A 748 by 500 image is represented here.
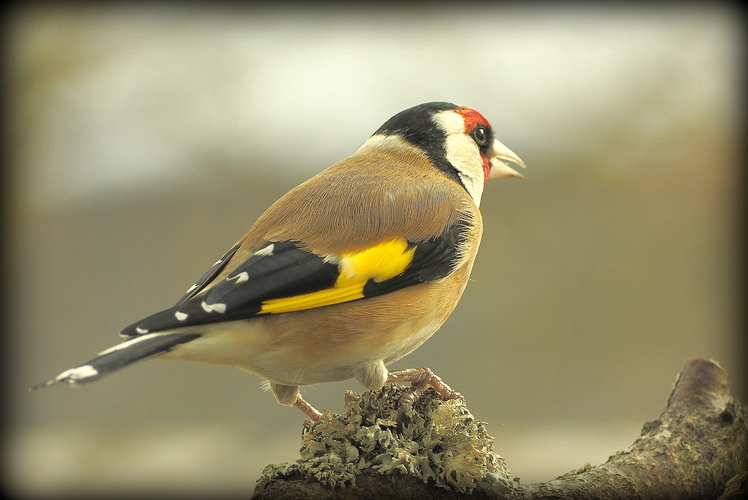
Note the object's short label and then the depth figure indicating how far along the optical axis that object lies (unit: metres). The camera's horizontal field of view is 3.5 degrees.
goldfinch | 2.28
